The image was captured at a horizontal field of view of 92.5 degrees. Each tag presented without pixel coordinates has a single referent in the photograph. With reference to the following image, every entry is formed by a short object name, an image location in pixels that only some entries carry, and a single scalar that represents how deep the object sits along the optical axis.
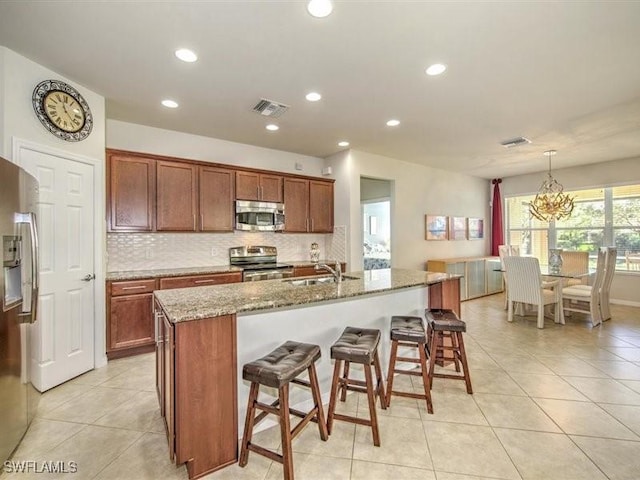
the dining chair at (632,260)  5.74
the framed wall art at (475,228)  7.25
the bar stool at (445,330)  2.50
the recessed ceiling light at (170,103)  3.25
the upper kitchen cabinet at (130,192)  3.46
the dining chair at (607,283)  4.61
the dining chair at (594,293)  4.46
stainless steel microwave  4.39
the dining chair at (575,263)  5.36
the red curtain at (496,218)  7.50
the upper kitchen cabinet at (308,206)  4.91
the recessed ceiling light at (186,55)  2.37
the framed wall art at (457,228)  6.79
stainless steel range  4.24
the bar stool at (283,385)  1.59
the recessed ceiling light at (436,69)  2.59
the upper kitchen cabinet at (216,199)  4.11
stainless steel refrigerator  1.73
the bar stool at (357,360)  1.89
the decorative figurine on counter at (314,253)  5.27
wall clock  2.62
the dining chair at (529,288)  4.44
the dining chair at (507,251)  5.66
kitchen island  1.65
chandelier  5.15
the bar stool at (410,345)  2.24
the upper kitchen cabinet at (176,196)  3.78
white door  2.62
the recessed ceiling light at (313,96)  3.12
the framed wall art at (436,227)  6.27
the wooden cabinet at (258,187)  4.41
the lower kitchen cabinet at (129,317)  3.22
